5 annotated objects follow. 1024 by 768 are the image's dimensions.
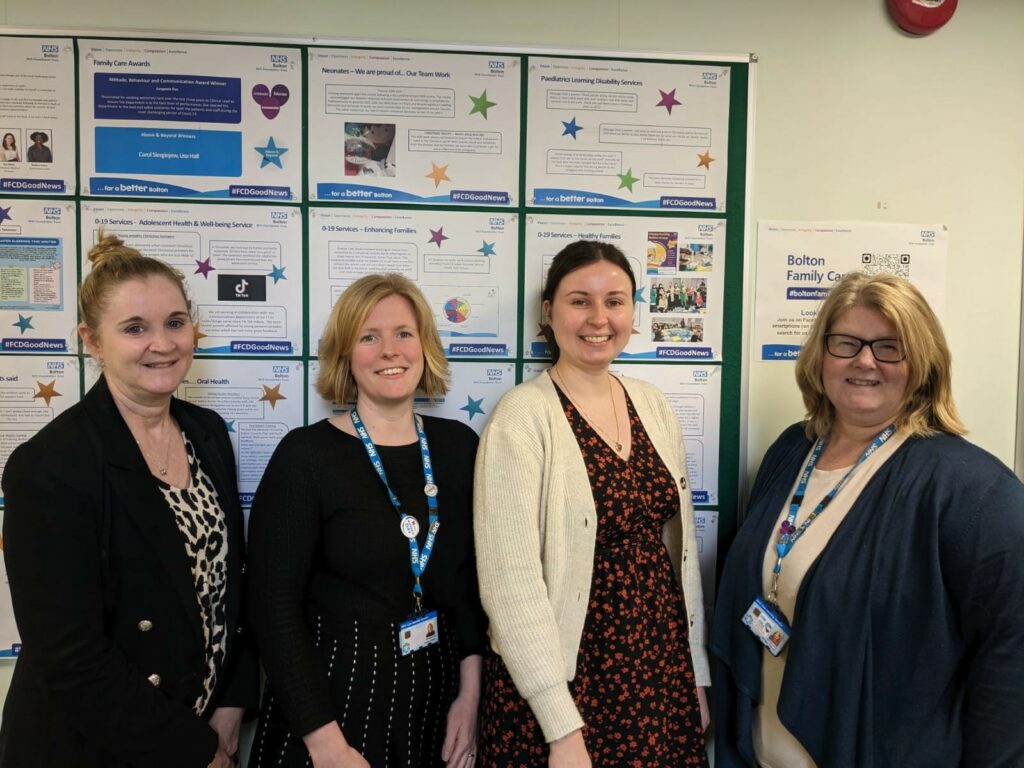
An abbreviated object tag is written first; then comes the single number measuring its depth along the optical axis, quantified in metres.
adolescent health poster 1.83
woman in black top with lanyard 1.42
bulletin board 1.81
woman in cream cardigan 1.39
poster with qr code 1.97
